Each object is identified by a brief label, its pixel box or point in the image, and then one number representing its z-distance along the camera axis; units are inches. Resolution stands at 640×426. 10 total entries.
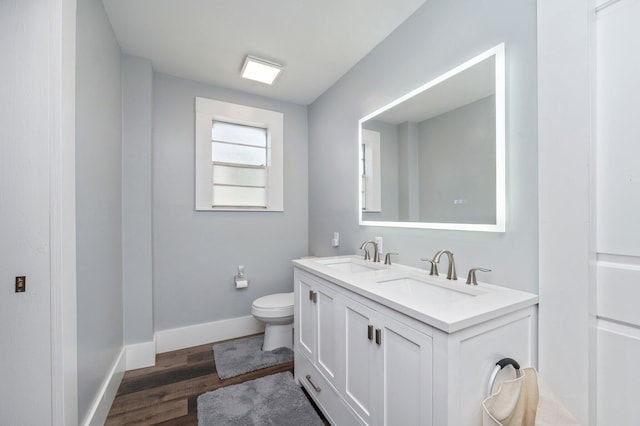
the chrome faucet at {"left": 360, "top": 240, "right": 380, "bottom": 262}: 73.9
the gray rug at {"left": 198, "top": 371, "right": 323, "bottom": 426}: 59.2
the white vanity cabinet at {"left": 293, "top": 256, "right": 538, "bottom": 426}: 32.9
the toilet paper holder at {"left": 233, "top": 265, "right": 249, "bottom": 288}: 101.7
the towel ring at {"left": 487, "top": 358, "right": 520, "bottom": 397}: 35.1
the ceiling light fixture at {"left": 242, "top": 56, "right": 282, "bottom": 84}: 84.2
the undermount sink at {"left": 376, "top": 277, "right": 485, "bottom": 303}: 46.9
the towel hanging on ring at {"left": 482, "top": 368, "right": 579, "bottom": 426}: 34.2
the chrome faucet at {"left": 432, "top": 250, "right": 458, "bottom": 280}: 52.9
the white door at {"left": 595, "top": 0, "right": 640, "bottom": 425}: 34.4
